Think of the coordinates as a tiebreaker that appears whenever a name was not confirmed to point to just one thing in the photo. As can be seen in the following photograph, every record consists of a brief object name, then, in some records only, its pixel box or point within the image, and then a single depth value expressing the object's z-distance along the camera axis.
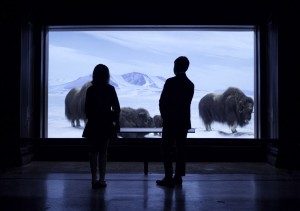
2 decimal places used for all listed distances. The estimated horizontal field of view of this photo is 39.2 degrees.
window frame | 7.93
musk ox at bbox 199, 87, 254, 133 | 7.93
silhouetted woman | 4.86
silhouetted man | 5.16
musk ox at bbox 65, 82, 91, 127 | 8.05
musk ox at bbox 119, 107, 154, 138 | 7.95
